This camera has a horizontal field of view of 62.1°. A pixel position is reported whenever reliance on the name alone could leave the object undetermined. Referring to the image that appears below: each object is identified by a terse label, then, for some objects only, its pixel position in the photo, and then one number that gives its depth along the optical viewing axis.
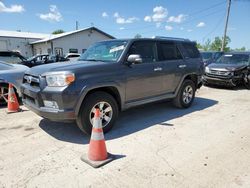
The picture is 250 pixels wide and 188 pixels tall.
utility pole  21.58
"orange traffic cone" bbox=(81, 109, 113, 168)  3.04
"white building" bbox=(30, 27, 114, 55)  27.39
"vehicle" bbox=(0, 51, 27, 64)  12.59
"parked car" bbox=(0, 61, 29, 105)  6.22
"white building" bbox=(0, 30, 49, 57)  30.99
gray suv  3.56
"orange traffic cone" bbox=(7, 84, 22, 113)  5.76
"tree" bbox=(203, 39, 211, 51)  62.59
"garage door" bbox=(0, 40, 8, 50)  30.88
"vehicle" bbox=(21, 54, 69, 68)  14.88
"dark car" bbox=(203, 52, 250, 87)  9.13
